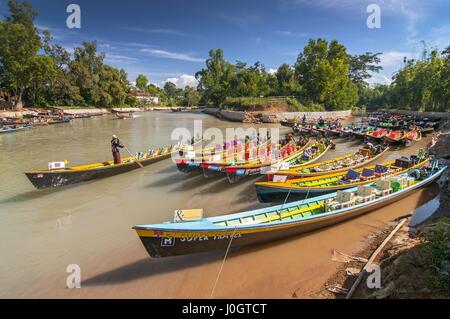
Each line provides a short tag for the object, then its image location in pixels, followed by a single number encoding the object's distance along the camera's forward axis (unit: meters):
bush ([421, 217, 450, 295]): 4.66
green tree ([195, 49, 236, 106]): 72.78
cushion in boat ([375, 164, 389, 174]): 12.21
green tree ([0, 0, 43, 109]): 44.70
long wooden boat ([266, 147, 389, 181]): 11.38
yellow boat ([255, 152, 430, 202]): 9.71
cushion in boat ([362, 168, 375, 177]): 11.56
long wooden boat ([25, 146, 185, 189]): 11.88
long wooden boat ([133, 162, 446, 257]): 6.31
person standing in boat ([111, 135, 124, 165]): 14.34
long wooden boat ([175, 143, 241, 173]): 13.55
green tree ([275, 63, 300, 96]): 62.88
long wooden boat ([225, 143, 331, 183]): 12.90
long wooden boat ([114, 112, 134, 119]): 56.25
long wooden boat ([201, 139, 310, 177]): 13.20
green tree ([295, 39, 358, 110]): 53.88
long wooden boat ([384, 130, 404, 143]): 23.99
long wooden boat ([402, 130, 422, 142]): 24.12
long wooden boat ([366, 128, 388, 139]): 25.18
